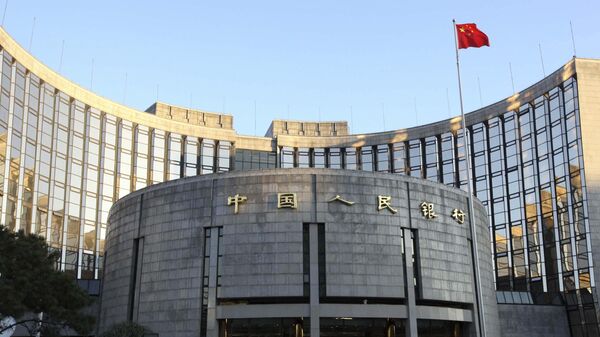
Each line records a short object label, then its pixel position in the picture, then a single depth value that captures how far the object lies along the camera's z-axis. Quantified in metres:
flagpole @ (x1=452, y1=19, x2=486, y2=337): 45.12
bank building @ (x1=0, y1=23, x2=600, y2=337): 51.38
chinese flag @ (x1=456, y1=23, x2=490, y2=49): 46.69
